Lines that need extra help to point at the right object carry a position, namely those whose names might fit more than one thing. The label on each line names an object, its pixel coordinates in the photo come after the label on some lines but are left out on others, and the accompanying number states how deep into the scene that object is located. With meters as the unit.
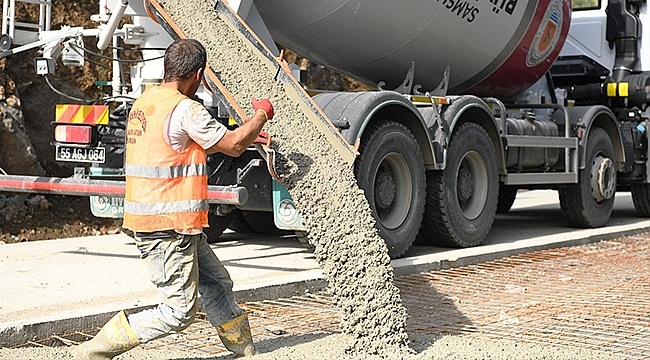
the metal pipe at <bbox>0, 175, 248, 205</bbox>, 7.01
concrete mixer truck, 7.59
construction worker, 4.55
